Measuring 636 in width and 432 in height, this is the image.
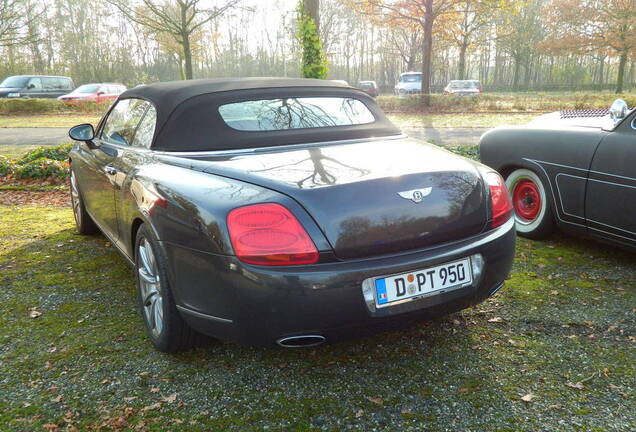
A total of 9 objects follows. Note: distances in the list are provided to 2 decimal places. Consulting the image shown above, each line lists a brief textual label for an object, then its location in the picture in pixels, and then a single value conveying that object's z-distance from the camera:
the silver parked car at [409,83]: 32.63
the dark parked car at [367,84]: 32.69
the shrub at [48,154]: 8.62
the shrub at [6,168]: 8.31
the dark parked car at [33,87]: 25.53
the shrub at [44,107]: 22.75
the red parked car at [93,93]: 24.20
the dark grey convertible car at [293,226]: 2.16
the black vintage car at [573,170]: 3.63
